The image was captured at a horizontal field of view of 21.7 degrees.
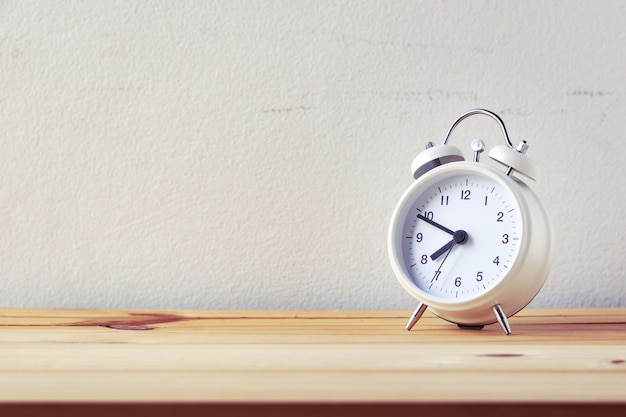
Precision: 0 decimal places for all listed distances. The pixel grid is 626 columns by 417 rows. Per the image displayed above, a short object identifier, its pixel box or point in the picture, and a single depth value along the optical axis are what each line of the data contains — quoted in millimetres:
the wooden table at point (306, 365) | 788
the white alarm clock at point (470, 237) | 939
